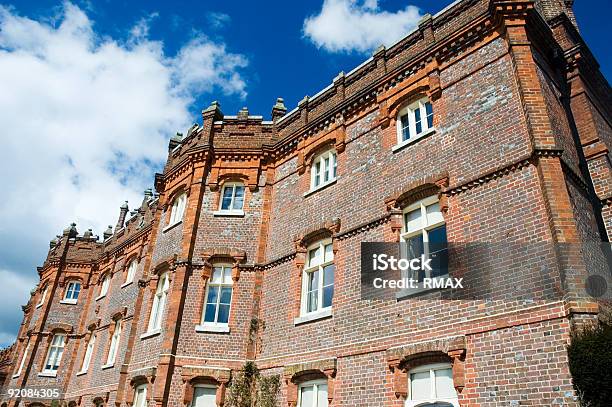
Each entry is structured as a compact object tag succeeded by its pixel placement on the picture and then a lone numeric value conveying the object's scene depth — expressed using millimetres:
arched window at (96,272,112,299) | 25756
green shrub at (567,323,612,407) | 6953
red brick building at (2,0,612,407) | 9195
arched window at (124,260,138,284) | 23312
